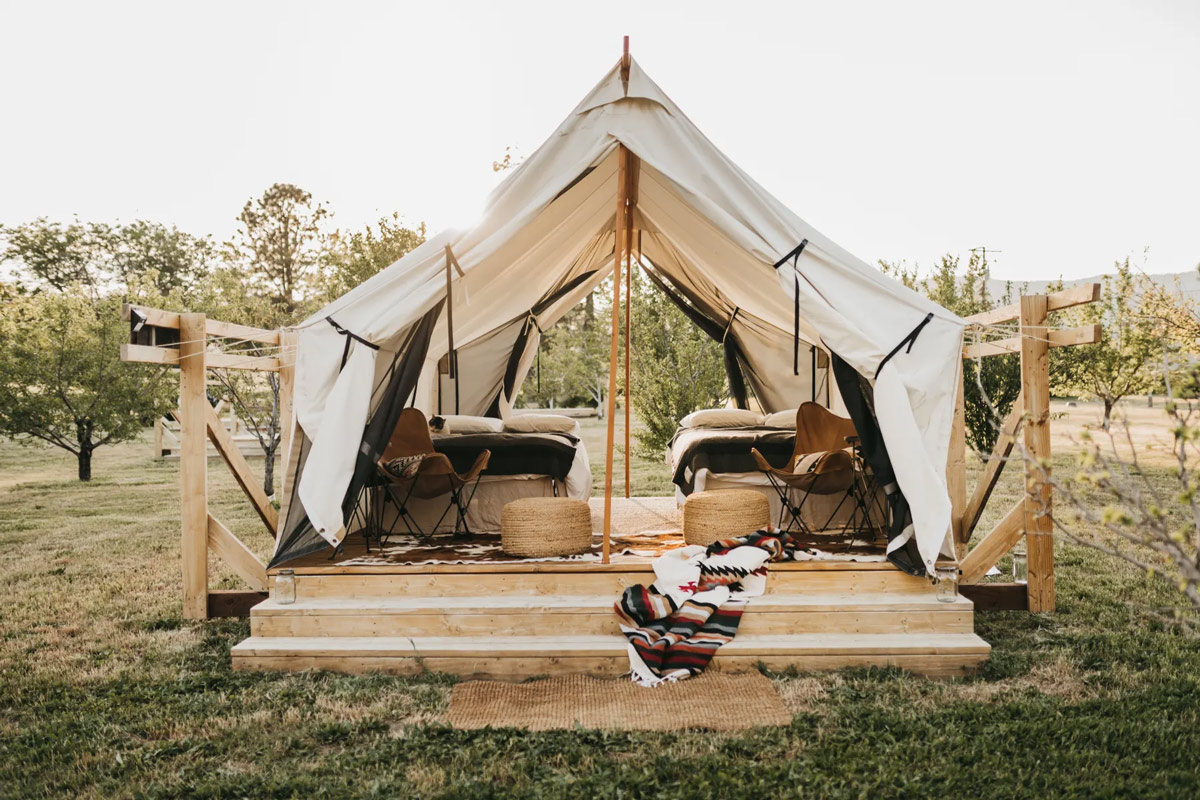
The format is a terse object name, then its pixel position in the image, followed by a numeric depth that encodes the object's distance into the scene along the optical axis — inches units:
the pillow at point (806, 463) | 192.2
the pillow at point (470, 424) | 220.4
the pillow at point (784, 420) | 236.4
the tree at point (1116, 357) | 375.2
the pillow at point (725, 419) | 238.4
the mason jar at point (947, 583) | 131.7
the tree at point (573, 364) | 679.9
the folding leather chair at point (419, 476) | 170.4
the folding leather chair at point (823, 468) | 168.9
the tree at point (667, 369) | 364.5
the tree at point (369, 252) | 529.0
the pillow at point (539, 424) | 217.6
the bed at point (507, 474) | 192.2
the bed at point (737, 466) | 192.4
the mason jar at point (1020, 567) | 181.4
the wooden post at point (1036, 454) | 147.2
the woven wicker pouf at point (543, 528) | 153.2
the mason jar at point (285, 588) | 135.3
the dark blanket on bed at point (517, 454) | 192.1
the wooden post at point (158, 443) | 484.6
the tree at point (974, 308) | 320.5
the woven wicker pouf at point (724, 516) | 157.8
